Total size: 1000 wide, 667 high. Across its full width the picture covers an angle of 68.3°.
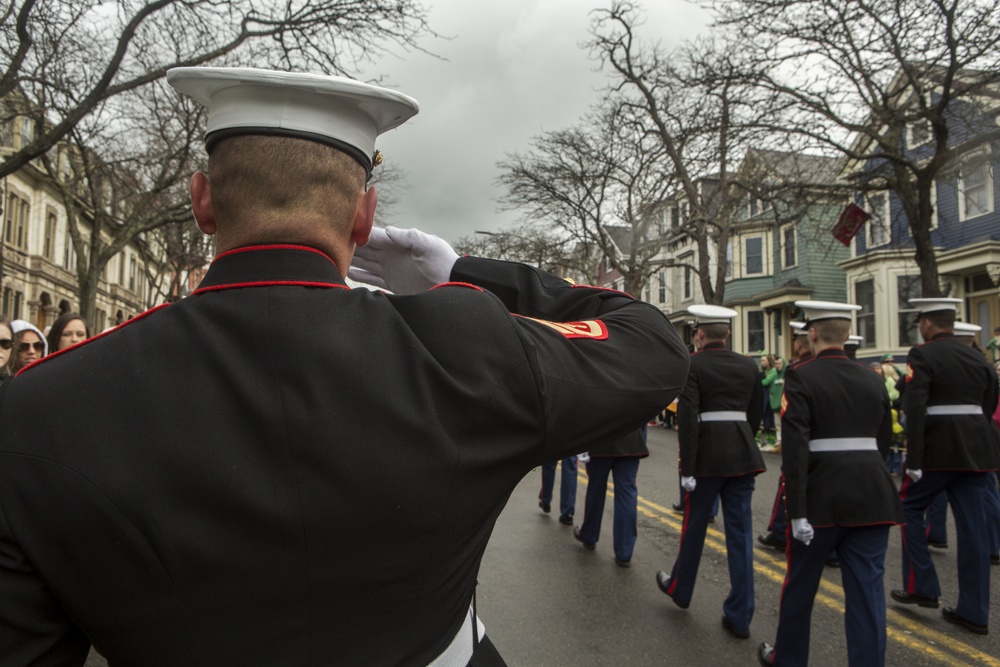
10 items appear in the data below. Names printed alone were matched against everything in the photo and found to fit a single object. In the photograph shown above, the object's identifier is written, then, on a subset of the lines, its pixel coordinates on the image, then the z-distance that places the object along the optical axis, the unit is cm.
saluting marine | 99
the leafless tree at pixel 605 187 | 2152
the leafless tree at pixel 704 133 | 1263
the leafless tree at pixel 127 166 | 1608
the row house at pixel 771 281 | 2783
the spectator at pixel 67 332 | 558
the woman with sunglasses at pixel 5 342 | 516
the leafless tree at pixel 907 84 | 1024
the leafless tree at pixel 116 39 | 891
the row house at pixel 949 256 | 1139
